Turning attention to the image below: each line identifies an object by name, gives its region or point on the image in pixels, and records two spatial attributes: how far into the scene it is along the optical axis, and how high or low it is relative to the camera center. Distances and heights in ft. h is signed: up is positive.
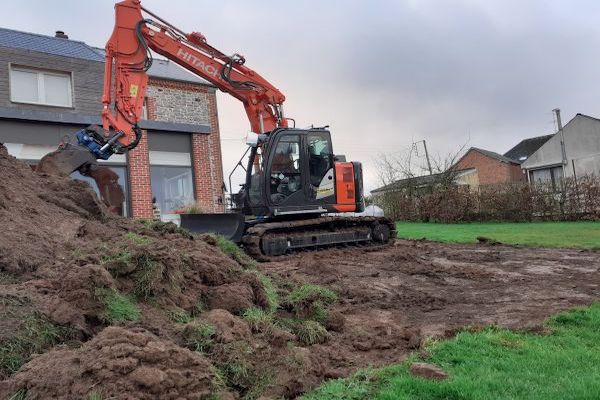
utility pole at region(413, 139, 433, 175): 103.93 +11.32
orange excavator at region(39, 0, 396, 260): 31.37 +5.49
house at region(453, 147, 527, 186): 138.64 +12.48
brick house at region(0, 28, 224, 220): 44.60 +11.65
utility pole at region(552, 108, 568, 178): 107.96 +12.10
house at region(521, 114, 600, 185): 104.68 +11.24
